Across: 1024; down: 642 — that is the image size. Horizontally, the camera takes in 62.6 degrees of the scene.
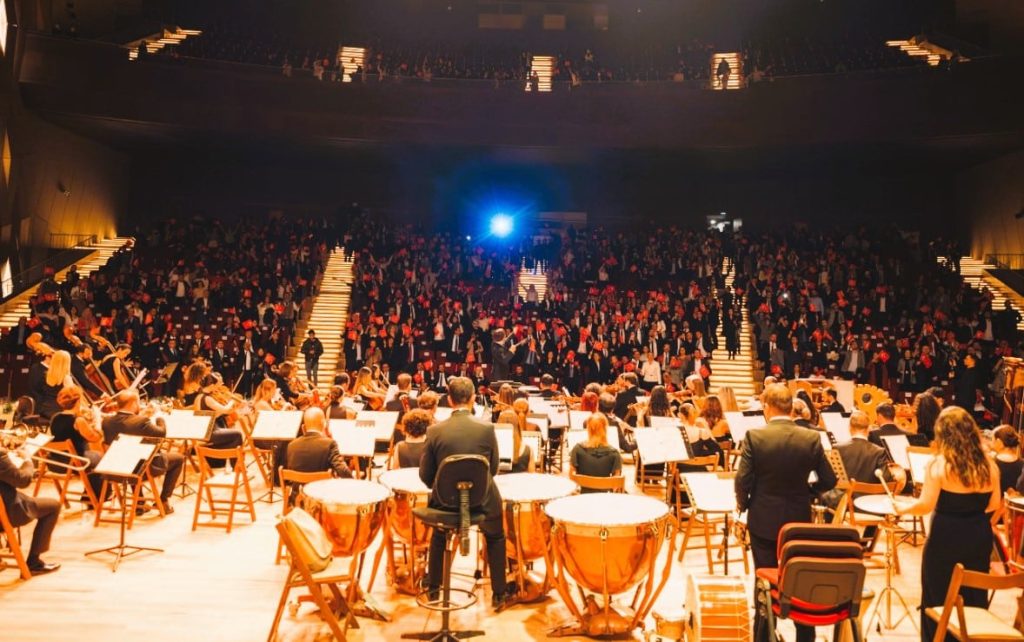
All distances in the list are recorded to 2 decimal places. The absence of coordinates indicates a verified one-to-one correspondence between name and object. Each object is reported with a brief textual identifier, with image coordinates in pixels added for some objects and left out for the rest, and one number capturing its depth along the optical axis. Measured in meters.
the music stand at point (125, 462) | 6.23
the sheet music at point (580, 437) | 7.55
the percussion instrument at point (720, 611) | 3.78
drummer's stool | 4.57
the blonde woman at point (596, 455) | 6.22
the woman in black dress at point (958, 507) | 3.94
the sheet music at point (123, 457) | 6.23
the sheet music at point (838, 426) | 7.65
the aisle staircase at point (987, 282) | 17.58
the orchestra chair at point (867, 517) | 6.07
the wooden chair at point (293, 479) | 5.86
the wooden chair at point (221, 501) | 7.06
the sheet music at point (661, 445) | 6.17
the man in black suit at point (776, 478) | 4.27
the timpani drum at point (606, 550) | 4.55
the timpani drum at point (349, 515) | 5.04
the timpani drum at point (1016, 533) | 5.25
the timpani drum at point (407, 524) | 5.34
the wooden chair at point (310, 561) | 4.27
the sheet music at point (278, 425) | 7.18
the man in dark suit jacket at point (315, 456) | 6.15
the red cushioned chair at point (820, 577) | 3.46
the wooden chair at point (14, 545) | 5.52
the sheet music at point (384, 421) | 8.09
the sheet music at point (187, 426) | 7.16
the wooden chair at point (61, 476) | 7.05
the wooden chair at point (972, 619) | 3.63
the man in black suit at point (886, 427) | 7.23
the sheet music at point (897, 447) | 6.48
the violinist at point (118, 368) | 11.52
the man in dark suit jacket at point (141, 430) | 7.23
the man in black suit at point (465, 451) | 4.76
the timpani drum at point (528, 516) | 5.18
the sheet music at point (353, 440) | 6.65
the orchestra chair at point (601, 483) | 5.84
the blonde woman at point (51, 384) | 8.48
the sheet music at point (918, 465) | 5.57
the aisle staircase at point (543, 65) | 22.09
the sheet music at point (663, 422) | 7.84
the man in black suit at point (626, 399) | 10.55
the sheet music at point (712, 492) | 5.47
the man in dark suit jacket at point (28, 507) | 5.45
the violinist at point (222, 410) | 8.19
